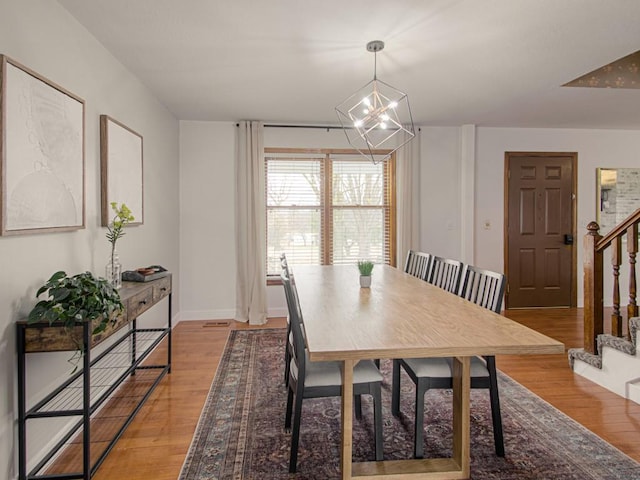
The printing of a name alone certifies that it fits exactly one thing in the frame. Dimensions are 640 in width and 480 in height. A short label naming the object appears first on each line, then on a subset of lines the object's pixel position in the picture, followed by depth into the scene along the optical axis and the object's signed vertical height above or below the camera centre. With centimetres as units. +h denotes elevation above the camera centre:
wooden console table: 174 -90
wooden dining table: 148 -40
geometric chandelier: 254 +130
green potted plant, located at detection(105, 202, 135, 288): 246 +1
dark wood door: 523 +6
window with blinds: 500 +35
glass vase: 245 -21
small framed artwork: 267 +50
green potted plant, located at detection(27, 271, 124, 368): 169 -29
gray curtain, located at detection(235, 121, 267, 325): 473 +12
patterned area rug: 191 -110
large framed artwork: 171 +41
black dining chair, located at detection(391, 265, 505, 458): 191 -68
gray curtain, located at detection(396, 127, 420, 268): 496 +45
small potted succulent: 271 -26
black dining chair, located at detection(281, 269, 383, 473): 186 -69
